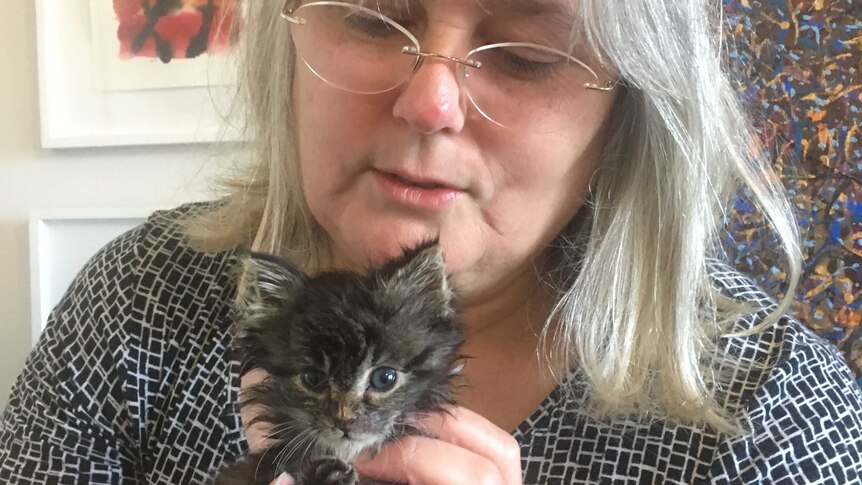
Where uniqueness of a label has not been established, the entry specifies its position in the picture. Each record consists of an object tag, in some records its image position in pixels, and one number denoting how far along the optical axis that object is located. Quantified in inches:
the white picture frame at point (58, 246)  33.8
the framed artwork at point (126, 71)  32.2
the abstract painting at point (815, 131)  23.5
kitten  13.9
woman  16.0
